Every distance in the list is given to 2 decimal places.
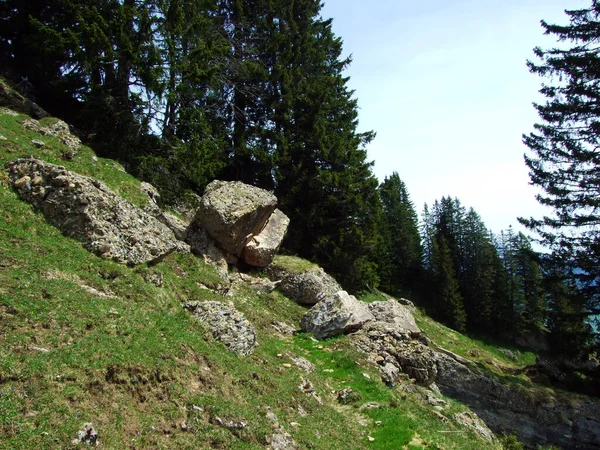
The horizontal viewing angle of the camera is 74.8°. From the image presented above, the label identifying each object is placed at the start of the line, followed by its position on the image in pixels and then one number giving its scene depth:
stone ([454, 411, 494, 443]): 14.17
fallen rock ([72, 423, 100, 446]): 5.55
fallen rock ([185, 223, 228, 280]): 18.41
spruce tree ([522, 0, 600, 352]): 23.30
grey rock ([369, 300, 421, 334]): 19.28
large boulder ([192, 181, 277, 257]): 18.80
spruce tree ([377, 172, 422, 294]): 62.24
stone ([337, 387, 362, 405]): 12.15
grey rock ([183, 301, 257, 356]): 11.66
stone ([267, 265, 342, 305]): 21.17
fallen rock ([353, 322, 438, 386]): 16.41
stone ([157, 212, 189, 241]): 17.95
